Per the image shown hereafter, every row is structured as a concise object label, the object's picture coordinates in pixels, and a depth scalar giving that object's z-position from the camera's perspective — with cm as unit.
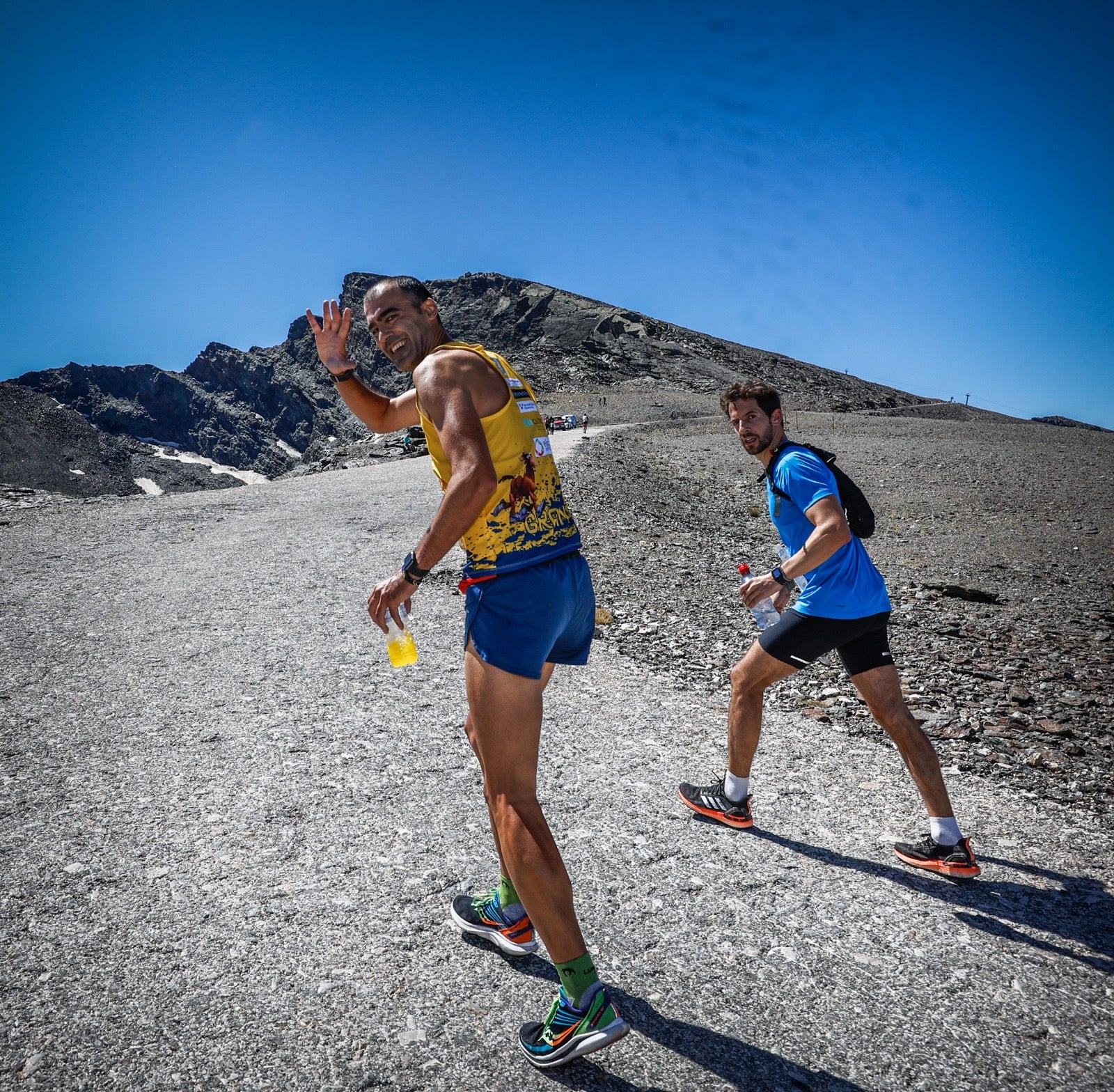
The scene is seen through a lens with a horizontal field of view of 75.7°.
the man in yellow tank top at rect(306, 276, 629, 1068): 214
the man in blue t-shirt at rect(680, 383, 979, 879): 321
